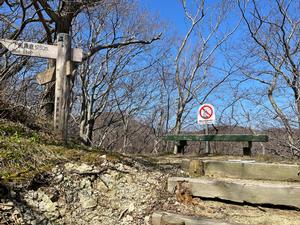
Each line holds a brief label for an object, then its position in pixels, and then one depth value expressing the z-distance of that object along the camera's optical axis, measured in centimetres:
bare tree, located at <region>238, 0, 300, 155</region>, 848
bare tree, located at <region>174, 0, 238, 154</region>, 1686
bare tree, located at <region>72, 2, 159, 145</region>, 1388
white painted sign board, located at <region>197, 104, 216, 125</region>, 839
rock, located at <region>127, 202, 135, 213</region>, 262
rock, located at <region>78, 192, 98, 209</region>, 254
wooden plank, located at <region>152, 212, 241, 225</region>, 240
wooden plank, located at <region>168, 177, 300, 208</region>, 263
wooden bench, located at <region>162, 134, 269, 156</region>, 591
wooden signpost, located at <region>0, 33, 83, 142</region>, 394
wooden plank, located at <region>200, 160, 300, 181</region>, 313
